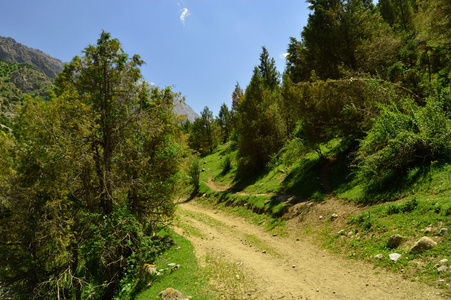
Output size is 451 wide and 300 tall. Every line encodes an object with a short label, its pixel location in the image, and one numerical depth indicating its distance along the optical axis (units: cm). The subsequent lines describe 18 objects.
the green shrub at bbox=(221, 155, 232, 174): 3359
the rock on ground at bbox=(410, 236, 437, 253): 594
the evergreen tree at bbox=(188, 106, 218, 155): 5769
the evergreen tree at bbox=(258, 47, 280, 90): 4812
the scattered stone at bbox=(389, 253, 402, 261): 634
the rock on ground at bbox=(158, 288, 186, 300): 670
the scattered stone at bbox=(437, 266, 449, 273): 515
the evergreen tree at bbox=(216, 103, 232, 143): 6562
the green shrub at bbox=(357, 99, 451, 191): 890
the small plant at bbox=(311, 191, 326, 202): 1273
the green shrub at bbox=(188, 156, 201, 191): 2956
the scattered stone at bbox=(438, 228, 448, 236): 600
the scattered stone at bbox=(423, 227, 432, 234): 639
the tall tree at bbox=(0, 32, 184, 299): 762
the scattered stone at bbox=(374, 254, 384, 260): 678
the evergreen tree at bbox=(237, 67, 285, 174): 2398
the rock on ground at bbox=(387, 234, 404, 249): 679
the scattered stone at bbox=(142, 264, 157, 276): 964
